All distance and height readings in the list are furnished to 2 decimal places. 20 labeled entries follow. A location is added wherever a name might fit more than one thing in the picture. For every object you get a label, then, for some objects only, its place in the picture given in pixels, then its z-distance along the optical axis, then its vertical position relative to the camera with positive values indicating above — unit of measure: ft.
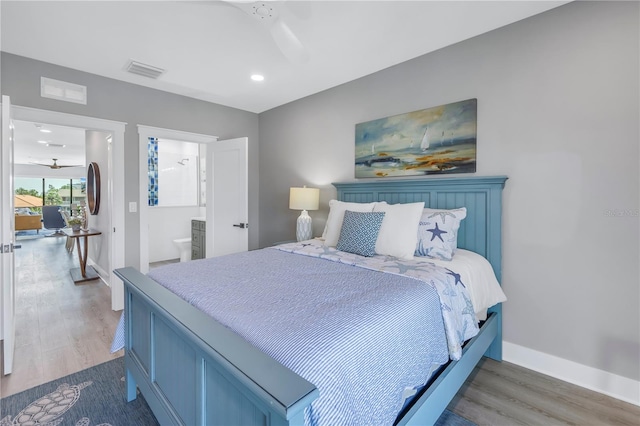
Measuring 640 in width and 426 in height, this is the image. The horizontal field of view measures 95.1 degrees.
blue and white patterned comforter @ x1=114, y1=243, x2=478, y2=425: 3.00 -1.42
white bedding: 6.27 -1.54
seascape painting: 8.06 +2.08
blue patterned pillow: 7.30 -0.59
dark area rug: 5.48 -3.92
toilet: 16.63 -2.14
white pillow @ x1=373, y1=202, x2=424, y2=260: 7.07 -0.53
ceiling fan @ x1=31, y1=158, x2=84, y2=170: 32.12 +4.95
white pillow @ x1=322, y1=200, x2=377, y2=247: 8.54 -0.24
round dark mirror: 15.42 +1.23
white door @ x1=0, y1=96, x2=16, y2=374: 6.69 -0.44
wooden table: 14.10 -2.82
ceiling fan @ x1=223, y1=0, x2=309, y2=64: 5.19 +3.54
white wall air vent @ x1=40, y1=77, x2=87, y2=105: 9.27 +3.91
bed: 2.63 -1.83
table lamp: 11.15 +0.19
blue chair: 28.35 -0.79
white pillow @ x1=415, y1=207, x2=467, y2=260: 7.09 -0.58
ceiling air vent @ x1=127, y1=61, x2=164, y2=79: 9.35 +4.67
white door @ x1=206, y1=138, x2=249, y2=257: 12.32 +0.58
